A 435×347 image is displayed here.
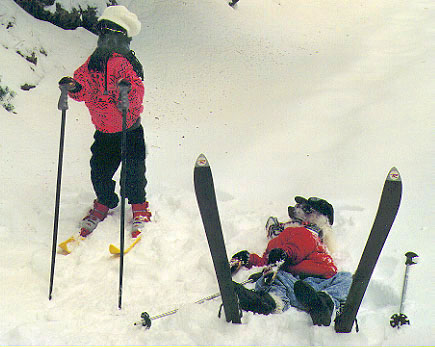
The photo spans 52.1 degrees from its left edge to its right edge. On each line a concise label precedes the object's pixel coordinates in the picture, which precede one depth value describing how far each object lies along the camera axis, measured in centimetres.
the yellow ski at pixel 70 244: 344
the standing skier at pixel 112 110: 325
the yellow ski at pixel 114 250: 332
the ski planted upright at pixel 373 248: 225
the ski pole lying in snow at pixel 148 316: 256
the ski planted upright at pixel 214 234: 228
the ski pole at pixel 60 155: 291
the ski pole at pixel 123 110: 282
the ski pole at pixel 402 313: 254
